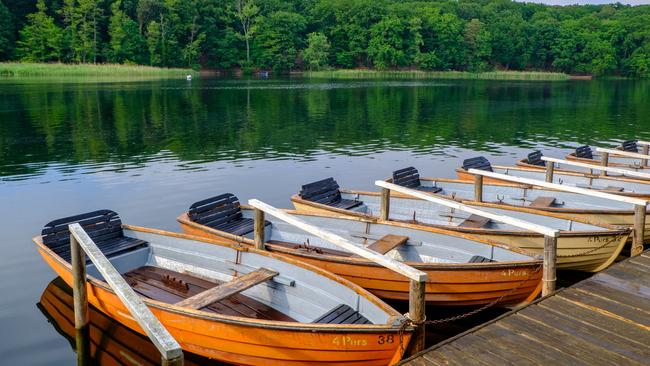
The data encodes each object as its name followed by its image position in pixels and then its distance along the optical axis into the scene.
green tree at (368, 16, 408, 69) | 119.19
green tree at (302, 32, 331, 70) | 113.81
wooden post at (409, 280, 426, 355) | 7.61
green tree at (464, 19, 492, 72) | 124.94
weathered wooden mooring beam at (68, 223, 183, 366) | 5.92
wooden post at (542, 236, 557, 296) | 9.32
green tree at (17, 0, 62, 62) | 96.62
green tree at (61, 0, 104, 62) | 99.12
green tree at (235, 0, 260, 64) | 117.31
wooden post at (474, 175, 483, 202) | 15.45
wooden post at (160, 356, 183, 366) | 5.84
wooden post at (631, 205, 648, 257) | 11.47
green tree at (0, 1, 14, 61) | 95.47
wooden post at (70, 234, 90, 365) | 9.52
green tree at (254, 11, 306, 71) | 116.50
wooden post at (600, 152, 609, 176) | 18.80
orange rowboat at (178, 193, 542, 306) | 10.03
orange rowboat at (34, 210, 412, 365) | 7.73
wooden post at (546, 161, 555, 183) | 17.11
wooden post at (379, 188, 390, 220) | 13.30
